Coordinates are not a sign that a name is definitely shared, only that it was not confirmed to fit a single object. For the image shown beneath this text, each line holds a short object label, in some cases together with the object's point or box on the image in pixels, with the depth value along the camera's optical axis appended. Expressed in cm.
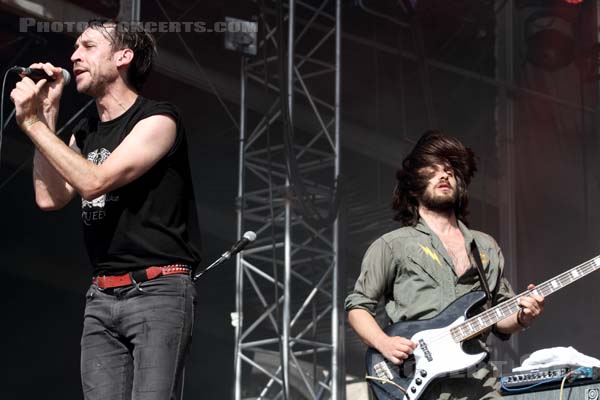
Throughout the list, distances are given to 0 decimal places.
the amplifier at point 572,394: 609
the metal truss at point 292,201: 1140
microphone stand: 646
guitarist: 515
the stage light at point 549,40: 1203
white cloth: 644
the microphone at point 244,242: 664
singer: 430
